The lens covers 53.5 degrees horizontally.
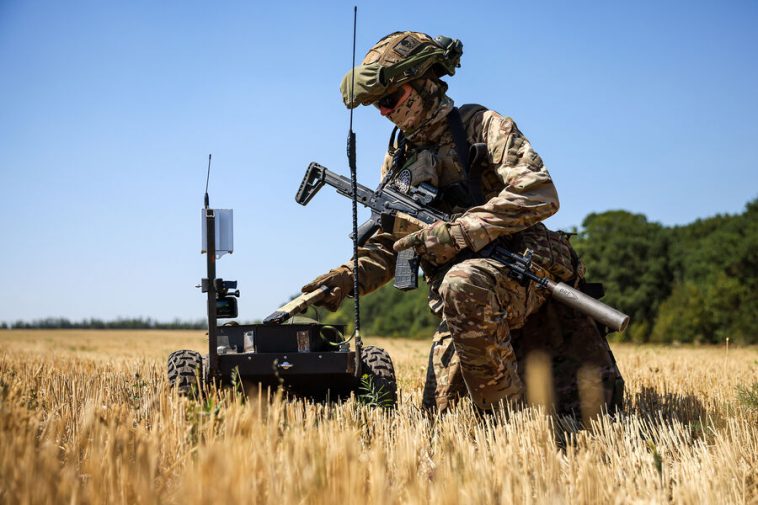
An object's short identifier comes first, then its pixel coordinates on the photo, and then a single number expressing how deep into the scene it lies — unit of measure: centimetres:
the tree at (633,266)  4100
